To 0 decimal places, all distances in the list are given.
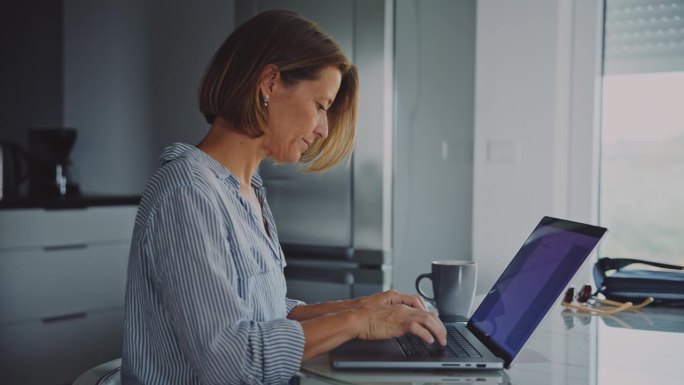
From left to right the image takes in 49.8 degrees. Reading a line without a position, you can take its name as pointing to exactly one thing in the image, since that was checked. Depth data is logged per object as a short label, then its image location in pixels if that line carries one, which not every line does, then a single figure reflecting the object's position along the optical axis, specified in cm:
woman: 100
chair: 105
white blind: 250
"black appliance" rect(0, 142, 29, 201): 354
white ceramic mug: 142
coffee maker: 368
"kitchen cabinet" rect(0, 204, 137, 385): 306
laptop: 105
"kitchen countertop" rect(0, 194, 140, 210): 309
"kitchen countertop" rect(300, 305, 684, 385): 103
